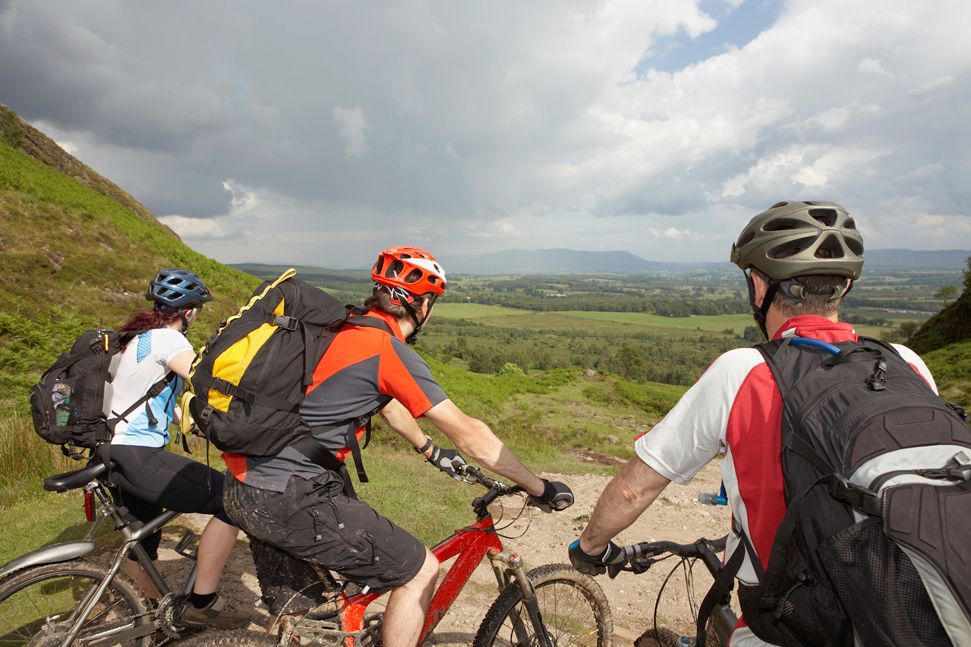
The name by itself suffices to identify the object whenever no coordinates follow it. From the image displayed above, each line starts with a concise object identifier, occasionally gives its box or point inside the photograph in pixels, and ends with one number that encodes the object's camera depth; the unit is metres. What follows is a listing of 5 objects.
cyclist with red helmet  2.91
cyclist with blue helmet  3.79
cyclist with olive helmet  1.87
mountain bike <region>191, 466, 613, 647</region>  3.20
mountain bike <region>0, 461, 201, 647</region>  3.25
